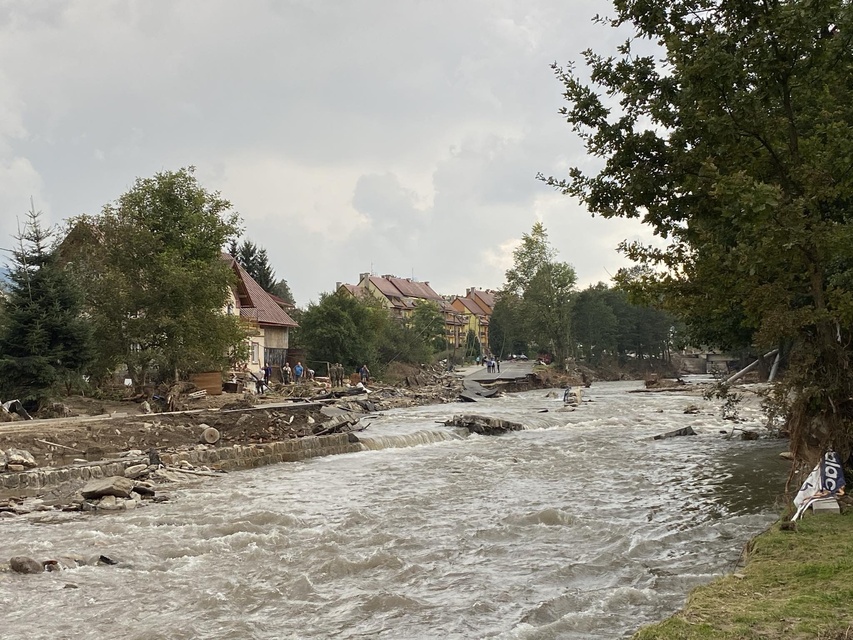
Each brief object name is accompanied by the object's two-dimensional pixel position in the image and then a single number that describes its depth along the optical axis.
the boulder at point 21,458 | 15.86
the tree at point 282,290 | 77.79
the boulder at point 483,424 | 28.31
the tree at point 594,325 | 94.75
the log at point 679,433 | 25.78
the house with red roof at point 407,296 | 103.81
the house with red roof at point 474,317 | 132.75
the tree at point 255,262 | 68.50
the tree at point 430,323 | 78.67
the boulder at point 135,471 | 16.25
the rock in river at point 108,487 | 14.08
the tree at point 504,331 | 115.88
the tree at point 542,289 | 78.38
